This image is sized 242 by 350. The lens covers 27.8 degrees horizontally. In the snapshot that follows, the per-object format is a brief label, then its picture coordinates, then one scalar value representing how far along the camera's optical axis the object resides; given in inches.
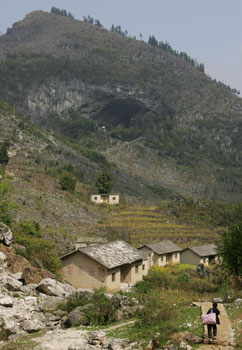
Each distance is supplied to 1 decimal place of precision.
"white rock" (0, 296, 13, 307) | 826.2
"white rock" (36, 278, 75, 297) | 954.1
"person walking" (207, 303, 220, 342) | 658.8
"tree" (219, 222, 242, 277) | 1216.8
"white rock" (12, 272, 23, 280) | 996.7
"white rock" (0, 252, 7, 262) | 1081.7
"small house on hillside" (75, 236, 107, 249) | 1948.8
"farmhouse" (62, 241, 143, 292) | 1337.4
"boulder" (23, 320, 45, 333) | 781.3
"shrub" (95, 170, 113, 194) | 3494.1
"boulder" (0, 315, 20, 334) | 768.3
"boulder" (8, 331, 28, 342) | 738.8
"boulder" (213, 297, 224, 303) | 905.5
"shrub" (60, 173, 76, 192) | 3093.0
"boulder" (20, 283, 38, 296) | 930.7
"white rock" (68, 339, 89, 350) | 666.8
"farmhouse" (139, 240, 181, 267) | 2039.9
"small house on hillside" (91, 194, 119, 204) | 3277.6
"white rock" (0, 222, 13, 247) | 1178.0
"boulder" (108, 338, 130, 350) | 679.7
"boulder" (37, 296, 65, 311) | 861.4
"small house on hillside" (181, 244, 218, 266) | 2149.4
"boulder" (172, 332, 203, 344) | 665.0
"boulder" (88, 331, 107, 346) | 705.0
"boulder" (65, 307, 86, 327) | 806.5
